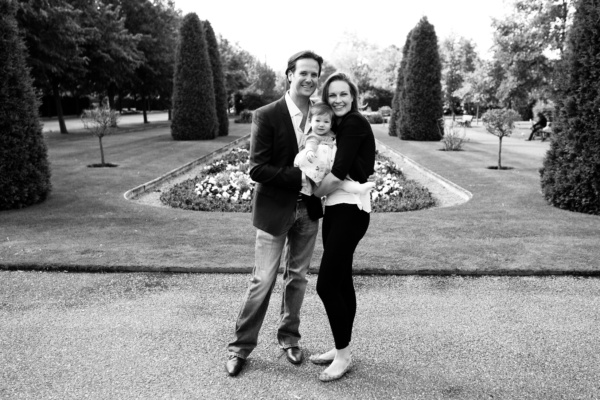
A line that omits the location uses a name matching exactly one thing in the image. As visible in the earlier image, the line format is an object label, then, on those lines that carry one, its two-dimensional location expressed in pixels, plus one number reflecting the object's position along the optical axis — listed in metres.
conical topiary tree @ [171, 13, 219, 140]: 23.09
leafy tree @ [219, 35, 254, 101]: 46.78
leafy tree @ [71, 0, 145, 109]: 25.88
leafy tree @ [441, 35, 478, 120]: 48.84
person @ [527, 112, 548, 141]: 26.51
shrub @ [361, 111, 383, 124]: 42.03
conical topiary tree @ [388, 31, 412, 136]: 27.23
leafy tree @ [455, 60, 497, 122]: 34.22
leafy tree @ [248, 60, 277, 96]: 44.69
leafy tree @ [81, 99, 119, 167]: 14.54
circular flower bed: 9.27
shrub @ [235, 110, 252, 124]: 40.59
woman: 3.17
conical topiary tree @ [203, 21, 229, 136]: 26.73
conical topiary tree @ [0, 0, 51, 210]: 8.82
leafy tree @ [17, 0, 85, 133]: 19.53
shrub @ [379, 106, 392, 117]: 44.63
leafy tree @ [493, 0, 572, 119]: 27.45
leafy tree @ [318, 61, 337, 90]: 64.21
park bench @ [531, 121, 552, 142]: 25.44
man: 3.28
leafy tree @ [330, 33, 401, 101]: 55.34
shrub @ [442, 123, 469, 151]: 19.92
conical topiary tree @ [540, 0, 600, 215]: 8.54
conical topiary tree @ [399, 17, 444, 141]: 24.12
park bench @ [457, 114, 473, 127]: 38.48
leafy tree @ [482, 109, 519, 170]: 14.38
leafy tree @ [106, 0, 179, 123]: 33.88
